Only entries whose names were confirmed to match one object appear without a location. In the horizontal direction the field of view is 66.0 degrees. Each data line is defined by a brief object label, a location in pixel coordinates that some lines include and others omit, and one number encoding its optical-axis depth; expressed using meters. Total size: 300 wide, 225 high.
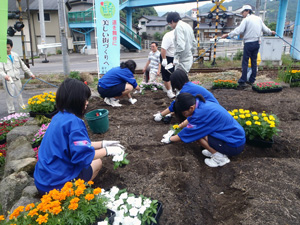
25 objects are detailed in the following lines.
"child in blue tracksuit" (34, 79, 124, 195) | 1.93
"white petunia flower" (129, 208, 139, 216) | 1.75
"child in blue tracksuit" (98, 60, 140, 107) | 5.12
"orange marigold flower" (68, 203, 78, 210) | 1.50
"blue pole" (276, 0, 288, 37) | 15.90
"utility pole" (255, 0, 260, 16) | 11.26
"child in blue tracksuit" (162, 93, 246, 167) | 2.71
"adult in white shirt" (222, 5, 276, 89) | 6.20
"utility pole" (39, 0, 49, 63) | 17.11
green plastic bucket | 3.70
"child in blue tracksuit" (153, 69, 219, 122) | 3.40
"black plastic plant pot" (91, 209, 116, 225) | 1.72
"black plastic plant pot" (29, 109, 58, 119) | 4.32
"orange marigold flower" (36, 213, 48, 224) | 1.43
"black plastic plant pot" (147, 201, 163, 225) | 1.88
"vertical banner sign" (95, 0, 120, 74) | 6.64
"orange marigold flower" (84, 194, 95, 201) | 1.56
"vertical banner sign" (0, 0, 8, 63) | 3.40
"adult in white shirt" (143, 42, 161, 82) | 6.45
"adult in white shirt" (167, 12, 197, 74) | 5.05
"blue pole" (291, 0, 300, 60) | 13.98
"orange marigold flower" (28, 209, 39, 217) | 1.50
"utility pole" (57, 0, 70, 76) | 7.62
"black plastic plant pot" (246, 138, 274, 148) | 3.23
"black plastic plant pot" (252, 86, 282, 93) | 6.08
